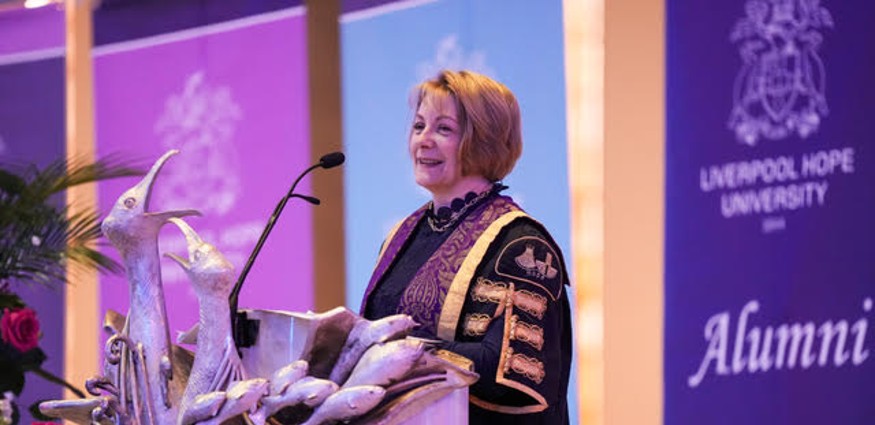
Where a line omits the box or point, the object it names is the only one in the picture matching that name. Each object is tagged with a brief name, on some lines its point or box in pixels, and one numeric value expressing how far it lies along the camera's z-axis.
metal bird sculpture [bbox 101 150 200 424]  6.78
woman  7.02
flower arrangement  9.49
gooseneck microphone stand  6.81
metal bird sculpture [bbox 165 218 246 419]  6.73
